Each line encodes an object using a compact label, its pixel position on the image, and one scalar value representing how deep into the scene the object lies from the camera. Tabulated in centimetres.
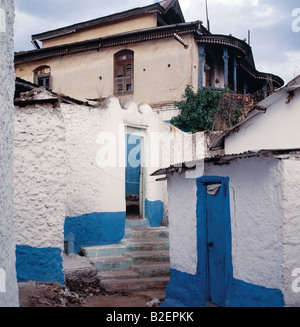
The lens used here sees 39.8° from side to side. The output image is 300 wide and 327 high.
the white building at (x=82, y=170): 666
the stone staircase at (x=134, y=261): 830
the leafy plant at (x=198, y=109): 1530
